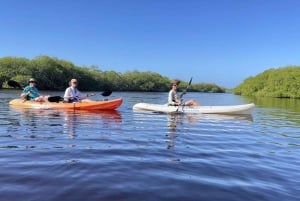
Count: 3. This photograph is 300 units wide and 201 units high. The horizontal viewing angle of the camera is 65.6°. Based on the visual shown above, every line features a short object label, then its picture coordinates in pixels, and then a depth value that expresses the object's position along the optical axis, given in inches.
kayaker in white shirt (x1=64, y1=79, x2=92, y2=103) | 428.6
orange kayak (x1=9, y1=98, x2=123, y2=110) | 422.2
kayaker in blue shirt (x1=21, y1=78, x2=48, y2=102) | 447.8
